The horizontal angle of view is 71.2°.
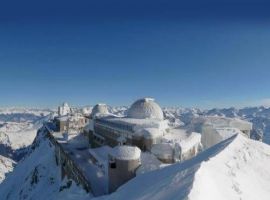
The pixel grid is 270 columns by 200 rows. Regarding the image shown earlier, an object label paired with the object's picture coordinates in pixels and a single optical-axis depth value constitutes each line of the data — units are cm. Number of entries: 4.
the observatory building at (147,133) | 2379
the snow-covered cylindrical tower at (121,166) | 1880
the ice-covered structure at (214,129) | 3395
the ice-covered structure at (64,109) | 8360
